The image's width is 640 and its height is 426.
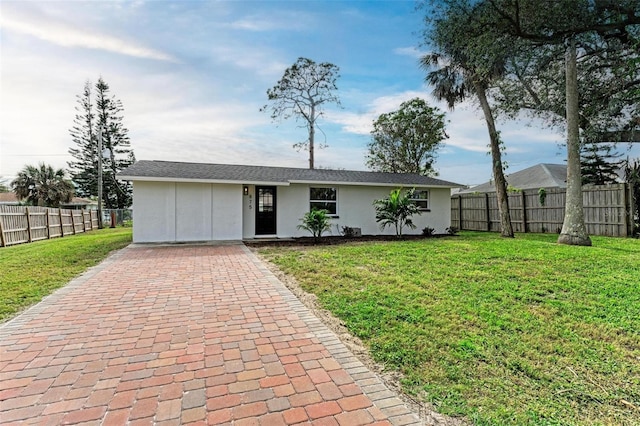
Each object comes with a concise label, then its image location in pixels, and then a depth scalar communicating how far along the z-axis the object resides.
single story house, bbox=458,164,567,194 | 21.31
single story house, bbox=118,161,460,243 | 11.12
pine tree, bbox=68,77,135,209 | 32.62
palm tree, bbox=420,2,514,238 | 10.54
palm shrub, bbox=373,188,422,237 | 12.06
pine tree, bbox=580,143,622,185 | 19.14
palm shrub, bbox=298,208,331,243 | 11.31
